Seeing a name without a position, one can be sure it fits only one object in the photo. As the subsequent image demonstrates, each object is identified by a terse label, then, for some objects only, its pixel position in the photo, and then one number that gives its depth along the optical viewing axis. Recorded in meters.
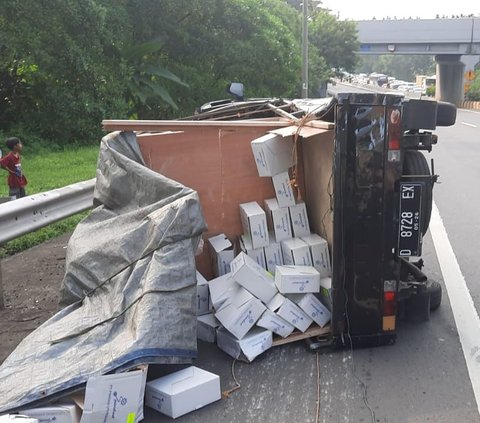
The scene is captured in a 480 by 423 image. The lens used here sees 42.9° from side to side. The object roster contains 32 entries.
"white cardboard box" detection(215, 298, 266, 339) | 4.29
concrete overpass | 59.69
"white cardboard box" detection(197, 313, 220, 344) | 4.53
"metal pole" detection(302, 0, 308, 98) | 28.41
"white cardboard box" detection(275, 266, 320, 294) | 4.42
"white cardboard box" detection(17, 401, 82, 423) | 3.21
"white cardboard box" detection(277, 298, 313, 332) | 4.40
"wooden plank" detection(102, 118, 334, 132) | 4.89
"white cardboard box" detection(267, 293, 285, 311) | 4.41
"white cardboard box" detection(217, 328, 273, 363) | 4.20
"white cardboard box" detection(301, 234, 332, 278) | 4.64
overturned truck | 4.12
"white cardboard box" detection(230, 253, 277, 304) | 4.41
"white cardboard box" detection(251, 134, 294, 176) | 4.71
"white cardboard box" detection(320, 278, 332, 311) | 4.43
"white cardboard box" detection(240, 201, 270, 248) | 4.75
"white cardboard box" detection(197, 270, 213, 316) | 4.67
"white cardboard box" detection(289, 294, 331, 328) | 4.43
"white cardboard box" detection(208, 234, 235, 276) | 4.83
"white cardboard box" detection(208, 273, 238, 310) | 4.49
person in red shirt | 8.77
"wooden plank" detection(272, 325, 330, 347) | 4.39
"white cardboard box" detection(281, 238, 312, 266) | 4.66
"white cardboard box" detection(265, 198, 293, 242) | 4.84
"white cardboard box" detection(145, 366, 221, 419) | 3.51
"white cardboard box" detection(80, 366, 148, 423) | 3.28
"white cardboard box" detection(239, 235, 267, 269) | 4.80
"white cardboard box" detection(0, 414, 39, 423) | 3.01
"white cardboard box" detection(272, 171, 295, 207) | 4.88
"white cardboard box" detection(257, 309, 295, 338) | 4.36
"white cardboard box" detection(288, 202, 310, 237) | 4.91
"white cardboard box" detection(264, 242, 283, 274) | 4.83
